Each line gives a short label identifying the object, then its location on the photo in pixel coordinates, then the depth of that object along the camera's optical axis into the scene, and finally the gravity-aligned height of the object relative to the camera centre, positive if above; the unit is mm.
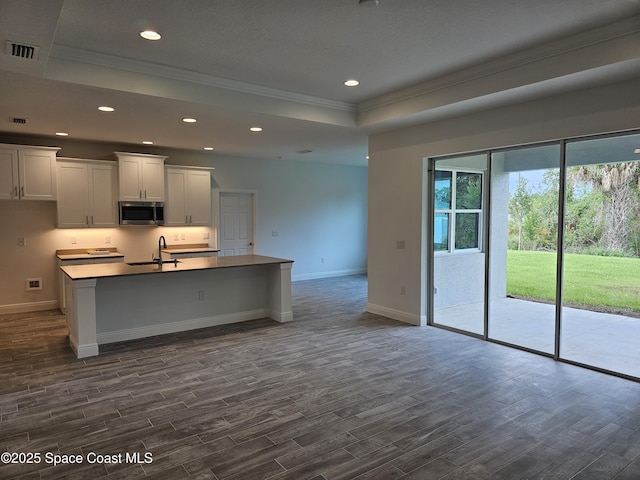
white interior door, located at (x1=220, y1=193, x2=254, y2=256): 8602 -86
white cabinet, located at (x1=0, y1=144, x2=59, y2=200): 5961 +667
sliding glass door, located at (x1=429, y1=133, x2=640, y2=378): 3953 -292
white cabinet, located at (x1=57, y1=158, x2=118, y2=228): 6504 +395
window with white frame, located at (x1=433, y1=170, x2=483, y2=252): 5316 +114
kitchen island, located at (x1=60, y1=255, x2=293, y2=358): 4449 -973
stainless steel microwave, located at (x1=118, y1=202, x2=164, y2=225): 7016 +98
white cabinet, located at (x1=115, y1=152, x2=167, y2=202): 6898 +703
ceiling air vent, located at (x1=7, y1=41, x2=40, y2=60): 3037 +1245
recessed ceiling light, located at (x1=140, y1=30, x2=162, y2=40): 3398 +1505
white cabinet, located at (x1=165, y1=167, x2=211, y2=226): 7484 +416
